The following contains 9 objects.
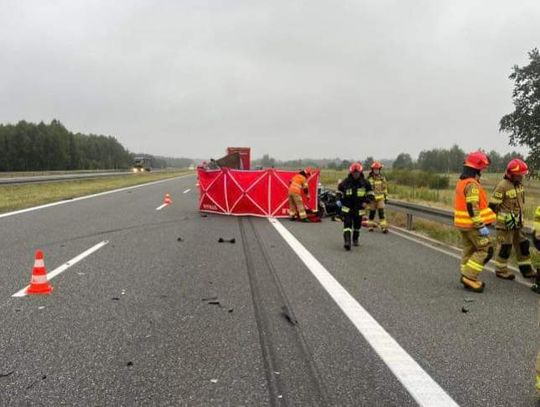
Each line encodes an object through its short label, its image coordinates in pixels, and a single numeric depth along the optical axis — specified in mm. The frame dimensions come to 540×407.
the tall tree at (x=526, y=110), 41812
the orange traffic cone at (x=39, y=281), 5352
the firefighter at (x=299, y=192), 13625
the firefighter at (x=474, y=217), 6012
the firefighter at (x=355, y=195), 9430
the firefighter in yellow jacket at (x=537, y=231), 4752
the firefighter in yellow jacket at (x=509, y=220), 6754
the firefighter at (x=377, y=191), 12141
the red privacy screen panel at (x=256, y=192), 14750
